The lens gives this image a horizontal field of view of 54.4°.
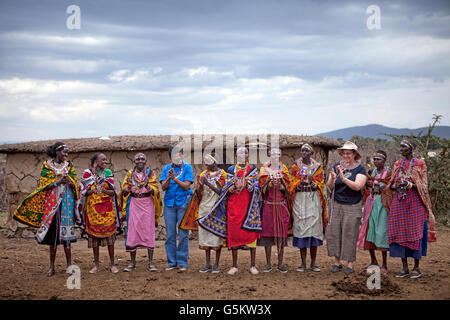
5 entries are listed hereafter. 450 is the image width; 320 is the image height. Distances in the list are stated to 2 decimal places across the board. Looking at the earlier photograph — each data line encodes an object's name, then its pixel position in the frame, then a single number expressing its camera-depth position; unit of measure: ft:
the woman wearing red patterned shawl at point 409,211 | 19.62
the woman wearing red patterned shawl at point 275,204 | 20.76
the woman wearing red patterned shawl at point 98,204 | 20.77
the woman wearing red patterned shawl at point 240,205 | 20.56
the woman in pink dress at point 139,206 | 21.33
